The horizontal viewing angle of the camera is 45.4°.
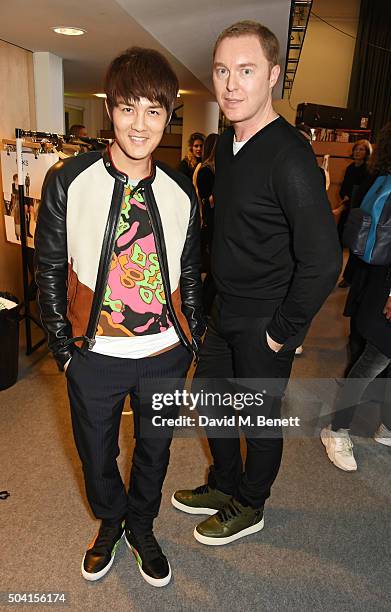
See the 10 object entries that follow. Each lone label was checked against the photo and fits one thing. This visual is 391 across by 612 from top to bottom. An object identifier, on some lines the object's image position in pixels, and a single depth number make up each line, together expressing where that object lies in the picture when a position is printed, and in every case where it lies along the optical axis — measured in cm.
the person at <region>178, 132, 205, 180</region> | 477
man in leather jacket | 118
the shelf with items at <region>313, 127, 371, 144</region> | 758
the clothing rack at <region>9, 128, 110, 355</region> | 278
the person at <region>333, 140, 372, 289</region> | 553
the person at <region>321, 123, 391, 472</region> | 200
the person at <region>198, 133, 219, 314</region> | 277
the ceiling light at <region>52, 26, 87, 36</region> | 286
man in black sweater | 121
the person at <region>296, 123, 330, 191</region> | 403
